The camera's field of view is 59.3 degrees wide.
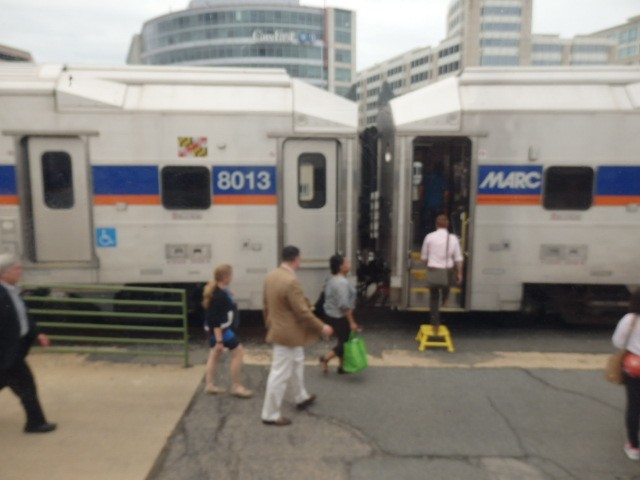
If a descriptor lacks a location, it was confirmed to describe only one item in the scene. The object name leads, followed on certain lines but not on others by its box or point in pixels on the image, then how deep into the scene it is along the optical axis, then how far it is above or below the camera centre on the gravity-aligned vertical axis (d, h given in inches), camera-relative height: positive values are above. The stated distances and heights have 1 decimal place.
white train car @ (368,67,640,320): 322.7 +0.6
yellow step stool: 313.3 -89.9
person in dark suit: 191.3 -57.2
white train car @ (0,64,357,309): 313.1 +1.6
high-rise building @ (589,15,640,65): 4710.9 +1198.0
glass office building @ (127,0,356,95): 4347.9 +1116.4
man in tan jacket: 209.4 -55.7
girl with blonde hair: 234.4 -61.1
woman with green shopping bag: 256.5 -55.6
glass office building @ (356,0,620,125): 4611.2 +1112.1
